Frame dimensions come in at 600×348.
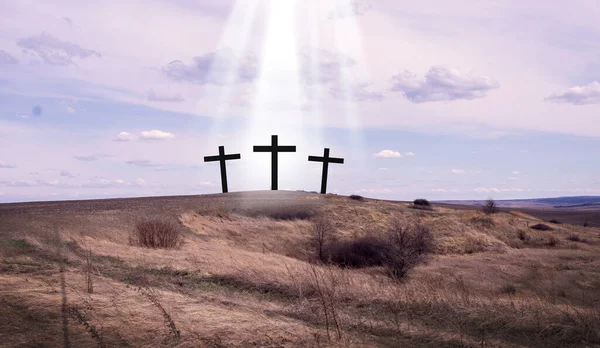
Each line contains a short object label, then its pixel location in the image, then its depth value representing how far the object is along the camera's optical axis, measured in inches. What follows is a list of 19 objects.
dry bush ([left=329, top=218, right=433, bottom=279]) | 823.7
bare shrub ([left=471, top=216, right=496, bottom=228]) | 1343.5
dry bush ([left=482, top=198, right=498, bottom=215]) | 1818.4
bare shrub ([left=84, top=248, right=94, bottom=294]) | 382.6
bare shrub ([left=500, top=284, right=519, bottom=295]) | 672.1
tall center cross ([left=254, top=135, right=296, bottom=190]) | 1045.8
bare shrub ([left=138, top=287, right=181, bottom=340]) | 291.9
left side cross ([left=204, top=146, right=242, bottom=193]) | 1060.5
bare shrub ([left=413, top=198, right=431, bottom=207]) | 1761.8
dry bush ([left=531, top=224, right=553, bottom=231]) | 1565.7
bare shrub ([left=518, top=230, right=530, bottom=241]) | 1340.8
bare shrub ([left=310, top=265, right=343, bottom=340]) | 320.8
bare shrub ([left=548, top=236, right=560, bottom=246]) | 1330.0
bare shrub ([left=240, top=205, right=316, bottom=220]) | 1144.8
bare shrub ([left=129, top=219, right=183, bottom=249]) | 741.3
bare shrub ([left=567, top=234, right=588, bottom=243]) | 1432.9
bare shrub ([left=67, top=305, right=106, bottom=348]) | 278.4
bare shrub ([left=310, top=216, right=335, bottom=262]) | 951.7
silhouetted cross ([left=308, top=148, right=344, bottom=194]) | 1066.1
